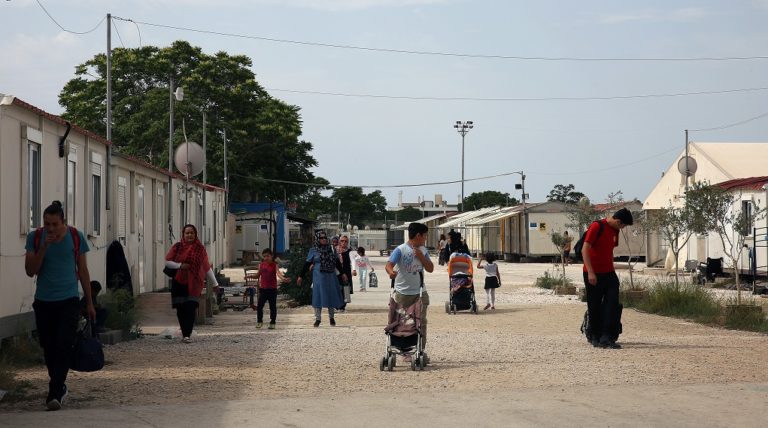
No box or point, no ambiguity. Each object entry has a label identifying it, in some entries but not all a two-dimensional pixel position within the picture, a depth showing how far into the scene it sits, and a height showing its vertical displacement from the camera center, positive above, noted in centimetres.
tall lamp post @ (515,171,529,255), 5684 +197
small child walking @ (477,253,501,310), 2280 -28
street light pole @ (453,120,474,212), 9012 +1065
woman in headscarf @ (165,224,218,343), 1559 -8
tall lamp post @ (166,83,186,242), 2751 +174
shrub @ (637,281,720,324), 1925 -68
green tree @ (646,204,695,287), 2406 +92
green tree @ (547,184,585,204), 11756 +725
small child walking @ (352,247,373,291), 3155 +0
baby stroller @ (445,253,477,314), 2141 -35
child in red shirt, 1850 -21
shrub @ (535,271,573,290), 3040 -46
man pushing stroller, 1240 -3
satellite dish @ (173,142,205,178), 2709 +258
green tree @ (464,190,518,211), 14650 +842
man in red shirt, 1417 -5
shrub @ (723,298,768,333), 1716 -83
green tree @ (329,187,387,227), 15175 +834
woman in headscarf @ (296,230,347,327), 1861 -12
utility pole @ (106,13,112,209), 2009 +292
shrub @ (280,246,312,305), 2528 -30
